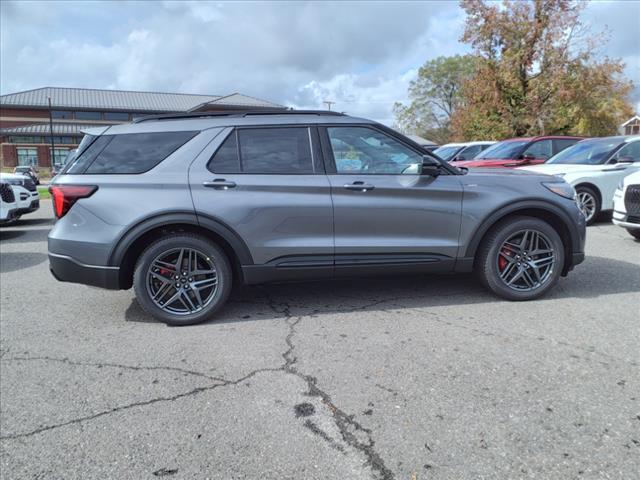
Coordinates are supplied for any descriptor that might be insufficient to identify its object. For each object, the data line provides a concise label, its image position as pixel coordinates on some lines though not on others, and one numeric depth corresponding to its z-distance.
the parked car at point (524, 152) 10.73
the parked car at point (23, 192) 10.27
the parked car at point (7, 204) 9.24
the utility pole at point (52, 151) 61.01
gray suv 3.99
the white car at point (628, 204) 6.64
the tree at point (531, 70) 21.34
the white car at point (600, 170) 8.68
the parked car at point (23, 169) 37.62
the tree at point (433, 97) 64.62
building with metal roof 66.19
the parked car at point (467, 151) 15.65
